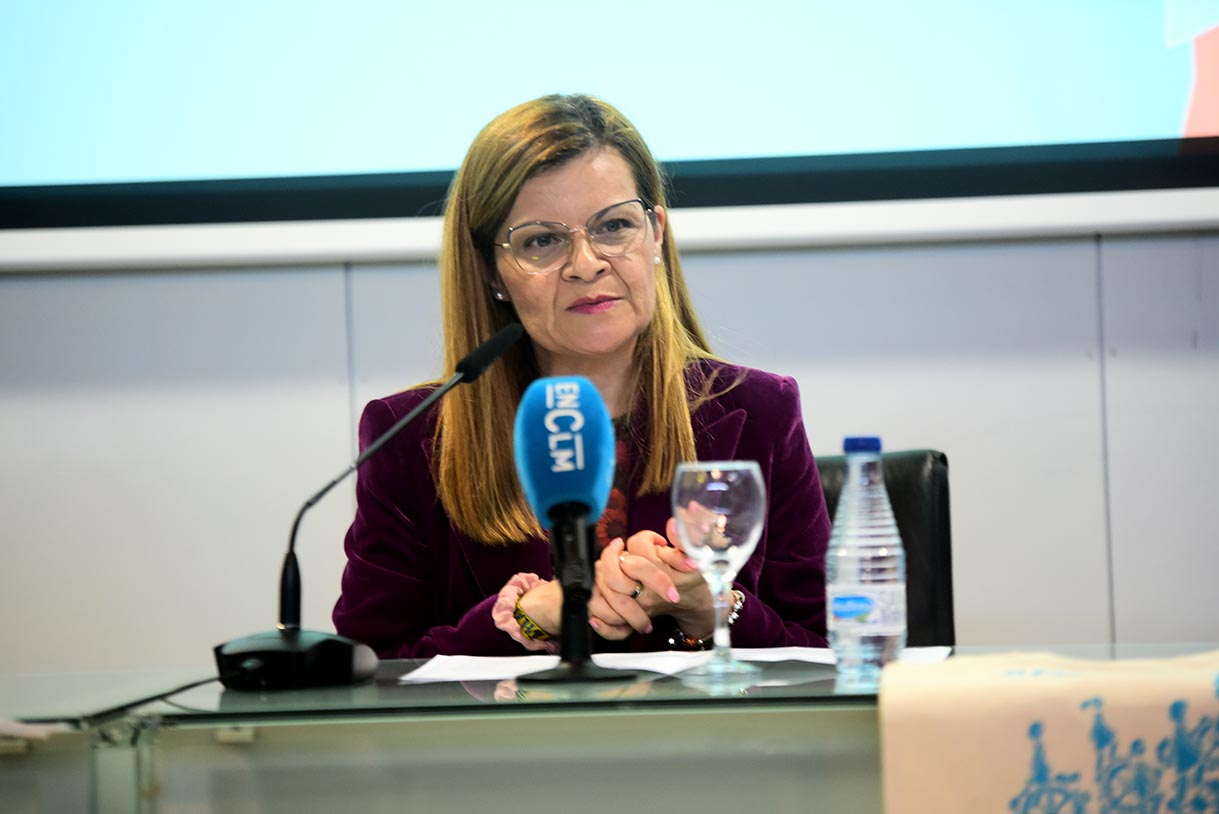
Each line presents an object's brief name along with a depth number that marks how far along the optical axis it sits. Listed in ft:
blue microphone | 14.25
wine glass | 14.52
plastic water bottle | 14.38
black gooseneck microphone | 14.35
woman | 16.51
